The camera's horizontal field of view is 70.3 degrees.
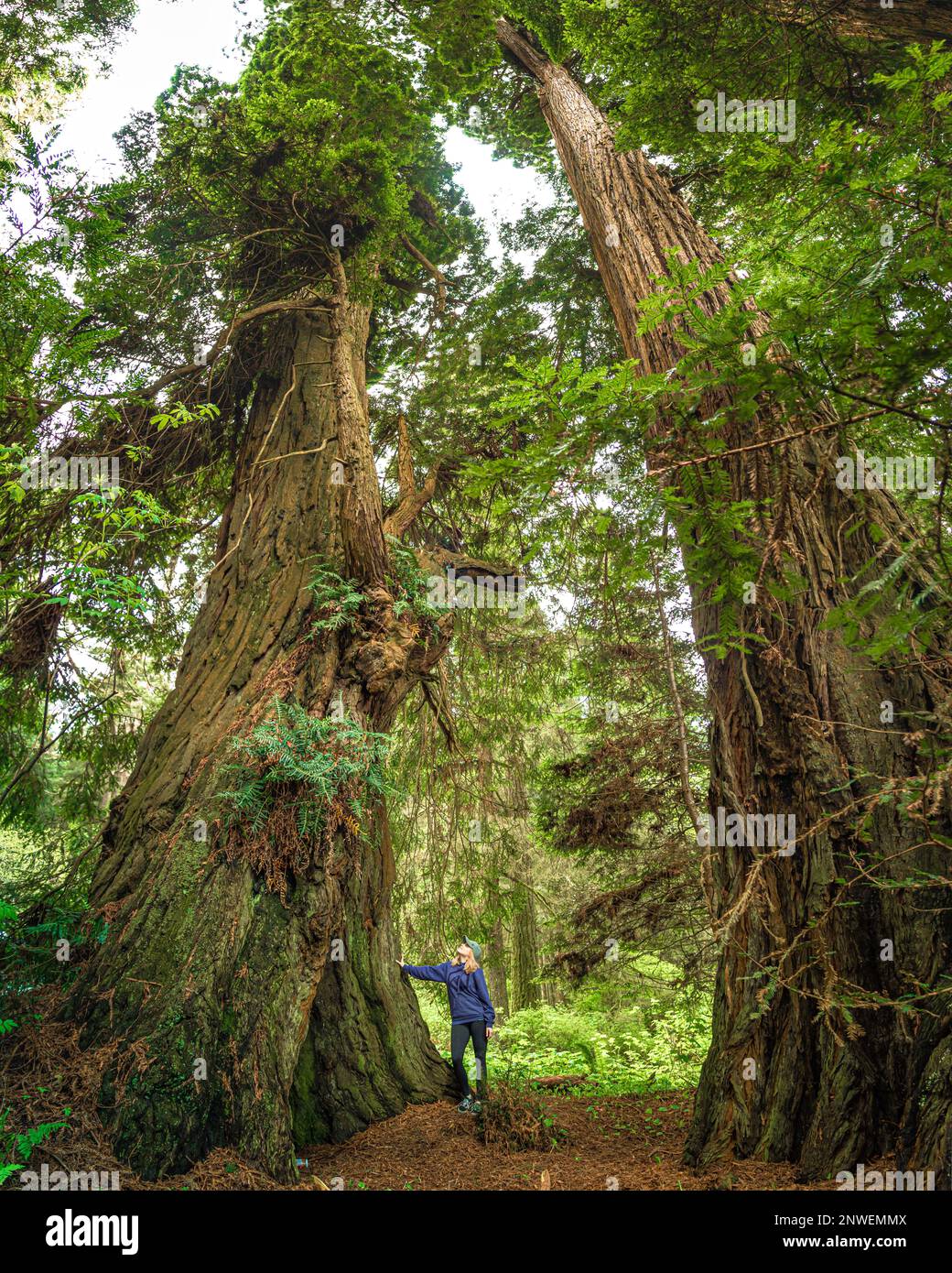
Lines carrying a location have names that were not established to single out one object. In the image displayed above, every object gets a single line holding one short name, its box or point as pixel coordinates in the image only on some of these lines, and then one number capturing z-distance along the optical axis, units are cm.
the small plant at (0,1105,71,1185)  264
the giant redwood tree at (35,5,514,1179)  334
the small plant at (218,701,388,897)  372
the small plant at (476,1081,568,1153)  443
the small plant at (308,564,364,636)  461
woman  568
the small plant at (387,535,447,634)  503
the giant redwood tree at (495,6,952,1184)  244
